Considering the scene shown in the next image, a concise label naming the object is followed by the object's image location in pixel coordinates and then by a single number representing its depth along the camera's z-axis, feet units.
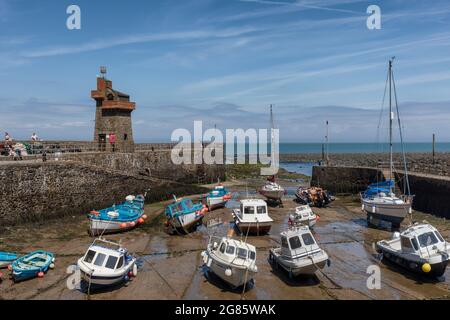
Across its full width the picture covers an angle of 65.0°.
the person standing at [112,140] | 123.85
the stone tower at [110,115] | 127.44
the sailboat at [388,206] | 74.33
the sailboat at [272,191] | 104.78
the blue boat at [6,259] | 53.14
